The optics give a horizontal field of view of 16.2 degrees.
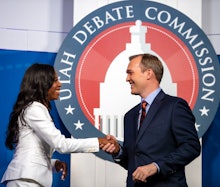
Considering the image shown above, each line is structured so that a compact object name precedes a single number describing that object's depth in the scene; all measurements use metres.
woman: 3.92
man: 3.80
